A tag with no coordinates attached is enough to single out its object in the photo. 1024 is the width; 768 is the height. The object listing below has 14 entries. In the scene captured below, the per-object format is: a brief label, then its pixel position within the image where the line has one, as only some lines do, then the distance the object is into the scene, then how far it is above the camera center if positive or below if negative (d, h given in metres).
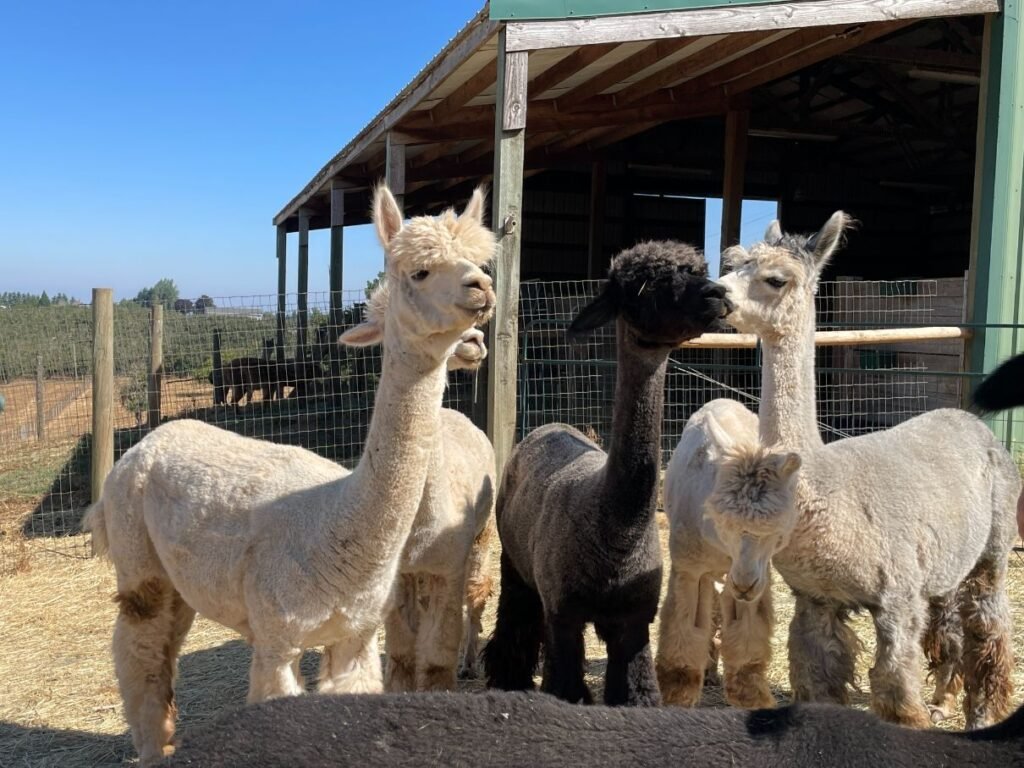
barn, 6.67 +2.53
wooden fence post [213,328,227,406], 10.02 -0.80
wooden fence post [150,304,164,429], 8.40 -0.36
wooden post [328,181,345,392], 13.84 +1.32
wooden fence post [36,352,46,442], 8.71 -1.01
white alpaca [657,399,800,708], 2.90 -0.80
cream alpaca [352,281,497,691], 3.64 -1.08
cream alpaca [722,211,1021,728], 3.09 -0.70
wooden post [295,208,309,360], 17.31 +1.41
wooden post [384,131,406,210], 9.49 +1.73
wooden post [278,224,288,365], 21.02 +1.51
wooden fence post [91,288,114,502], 7.09 -0.56
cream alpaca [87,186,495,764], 2.79 -0.70
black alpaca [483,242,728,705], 3.14 -0.66
